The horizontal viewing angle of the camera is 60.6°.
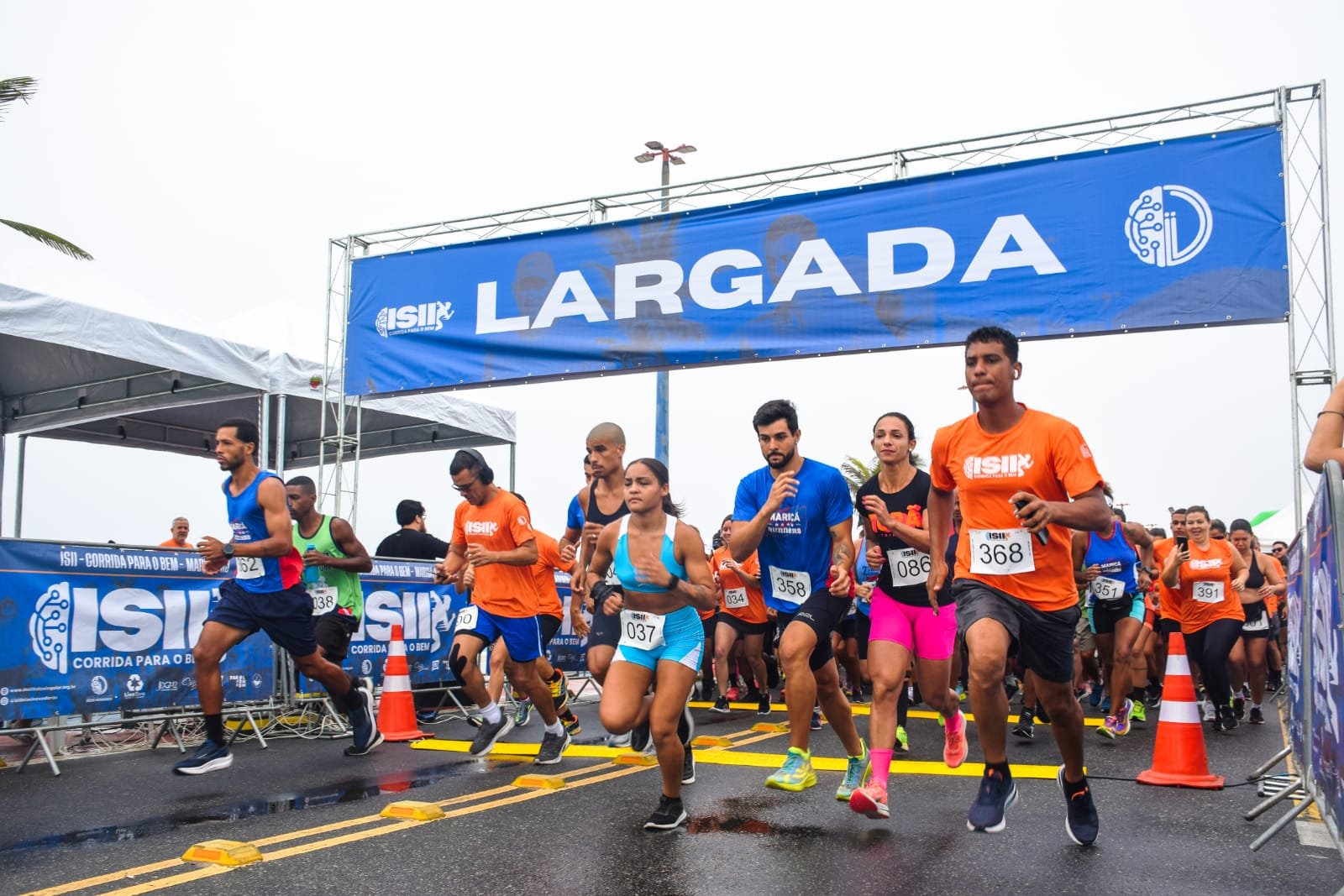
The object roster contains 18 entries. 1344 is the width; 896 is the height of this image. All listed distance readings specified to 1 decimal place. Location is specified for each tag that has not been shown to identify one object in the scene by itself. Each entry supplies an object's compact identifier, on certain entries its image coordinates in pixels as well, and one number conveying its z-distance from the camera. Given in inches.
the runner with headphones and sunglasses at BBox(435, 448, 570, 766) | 311.6
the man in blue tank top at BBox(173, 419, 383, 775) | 300.2
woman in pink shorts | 229.6
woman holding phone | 387.5
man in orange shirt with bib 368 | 189.0
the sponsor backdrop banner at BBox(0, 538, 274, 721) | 307.7
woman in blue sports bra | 209.3
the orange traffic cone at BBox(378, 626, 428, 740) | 370.6
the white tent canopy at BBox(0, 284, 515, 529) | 476.1
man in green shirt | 364.5
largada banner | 408.2
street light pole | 940.0
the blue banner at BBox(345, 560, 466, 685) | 425.7
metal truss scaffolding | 382.6
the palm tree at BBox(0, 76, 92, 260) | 455.5
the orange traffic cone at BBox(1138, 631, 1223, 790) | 263.9
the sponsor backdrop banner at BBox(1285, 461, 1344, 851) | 148.1
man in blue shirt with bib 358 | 229.3
